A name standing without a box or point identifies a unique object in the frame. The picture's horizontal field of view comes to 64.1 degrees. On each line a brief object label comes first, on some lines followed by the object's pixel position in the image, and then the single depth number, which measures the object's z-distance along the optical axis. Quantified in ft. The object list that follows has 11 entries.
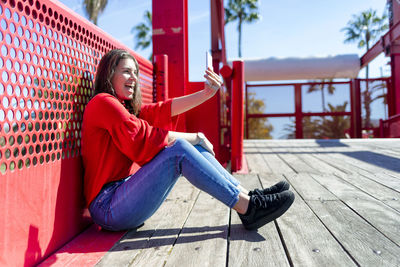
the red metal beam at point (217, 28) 23.00
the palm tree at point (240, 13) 97.45
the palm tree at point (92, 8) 55.31
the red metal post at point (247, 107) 30.67
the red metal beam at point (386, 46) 24.34
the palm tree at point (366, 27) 110.83
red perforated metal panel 3.94
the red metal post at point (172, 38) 11.60
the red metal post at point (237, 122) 11.53
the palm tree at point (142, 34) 94.43
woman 5.32
